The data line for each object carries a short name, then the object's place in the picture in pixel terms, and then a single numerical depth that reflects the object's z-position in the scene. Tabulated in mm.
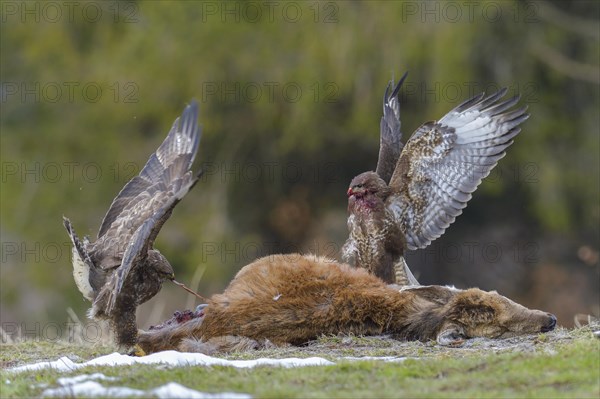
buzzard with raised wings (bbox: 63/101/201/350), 17273
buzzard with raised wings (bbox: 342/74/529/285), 21719
